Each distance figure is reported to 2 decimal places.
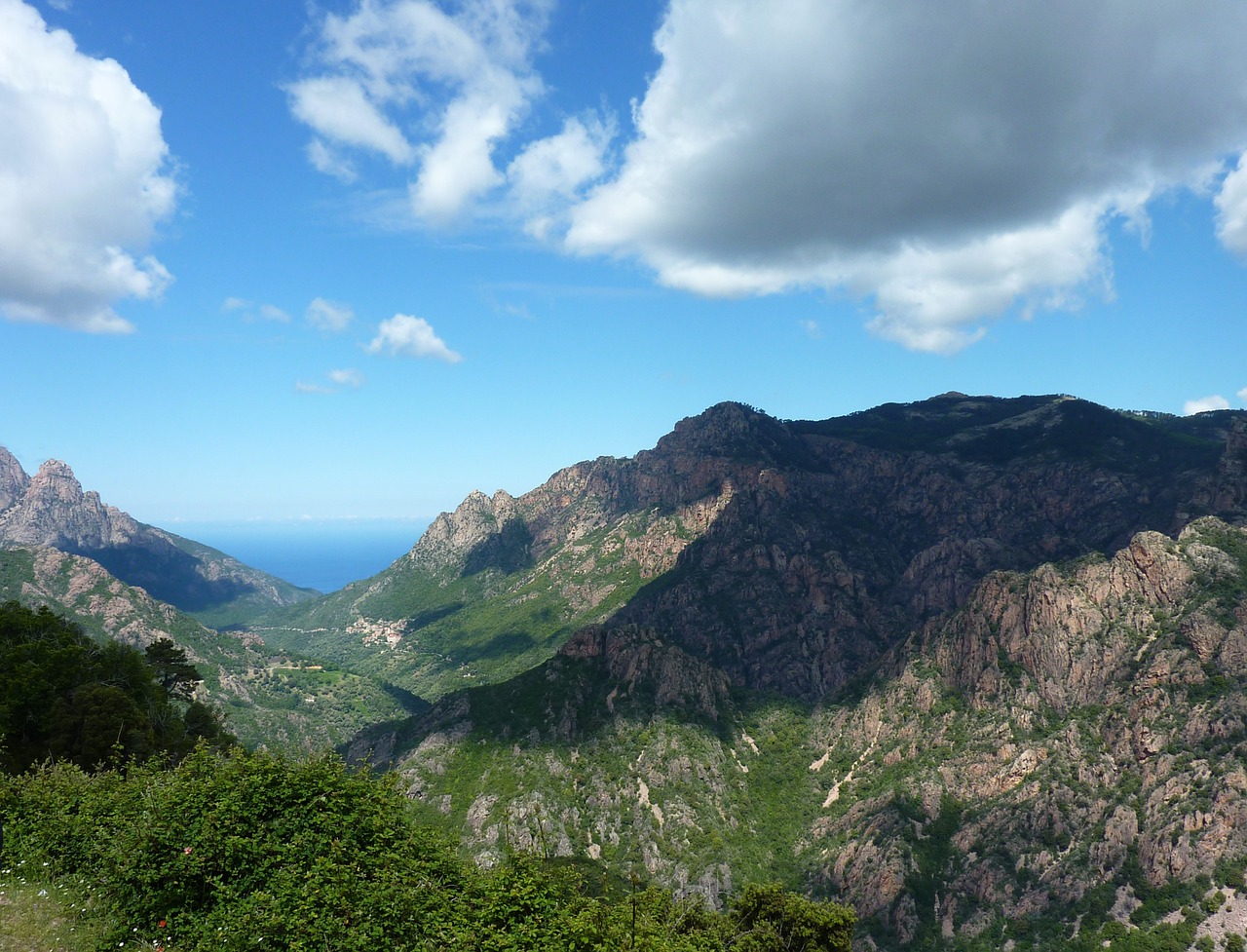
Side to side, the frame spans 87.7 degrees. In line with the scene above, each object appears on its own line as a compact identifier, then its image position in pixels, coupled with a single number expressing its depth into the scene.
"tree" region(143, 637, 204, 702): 106.88
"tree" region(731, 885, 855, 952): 72.75
